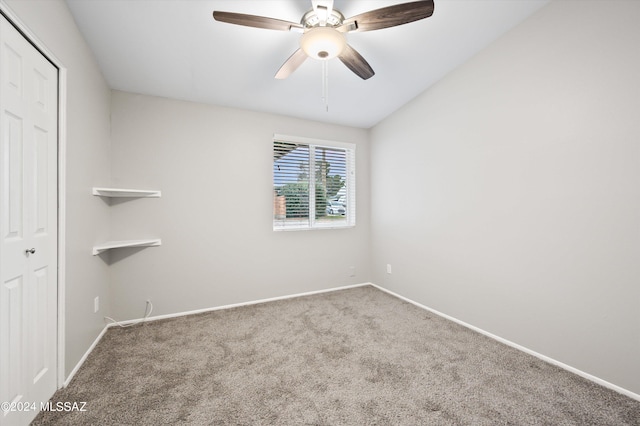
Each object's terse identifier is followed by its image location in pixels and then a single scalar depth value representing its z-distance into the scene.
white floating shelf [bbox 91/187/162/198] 2.26
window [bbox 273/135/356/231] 3.49
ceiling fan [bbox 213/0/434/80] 1.52
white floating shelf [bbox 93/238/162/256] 2.24
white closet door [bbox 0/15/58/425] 1.28
